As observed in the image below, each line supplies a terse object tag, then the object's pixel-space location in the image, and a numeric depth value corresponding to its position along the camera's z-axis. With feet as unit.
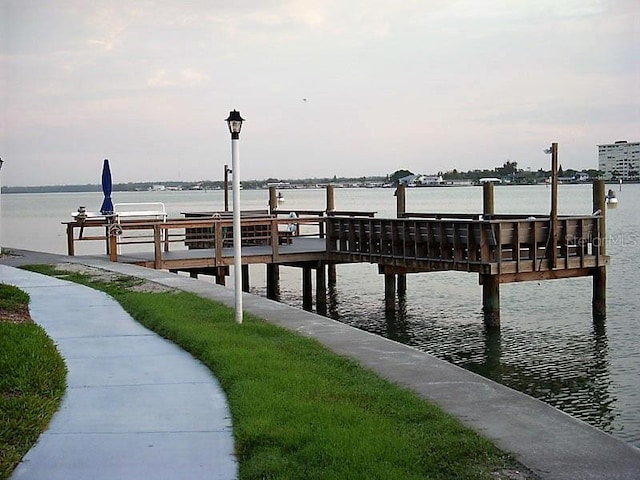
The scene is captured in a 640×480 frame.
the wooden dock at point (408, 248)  60.39
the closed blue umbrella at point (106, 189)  76.69
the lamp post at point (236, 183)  36.96
